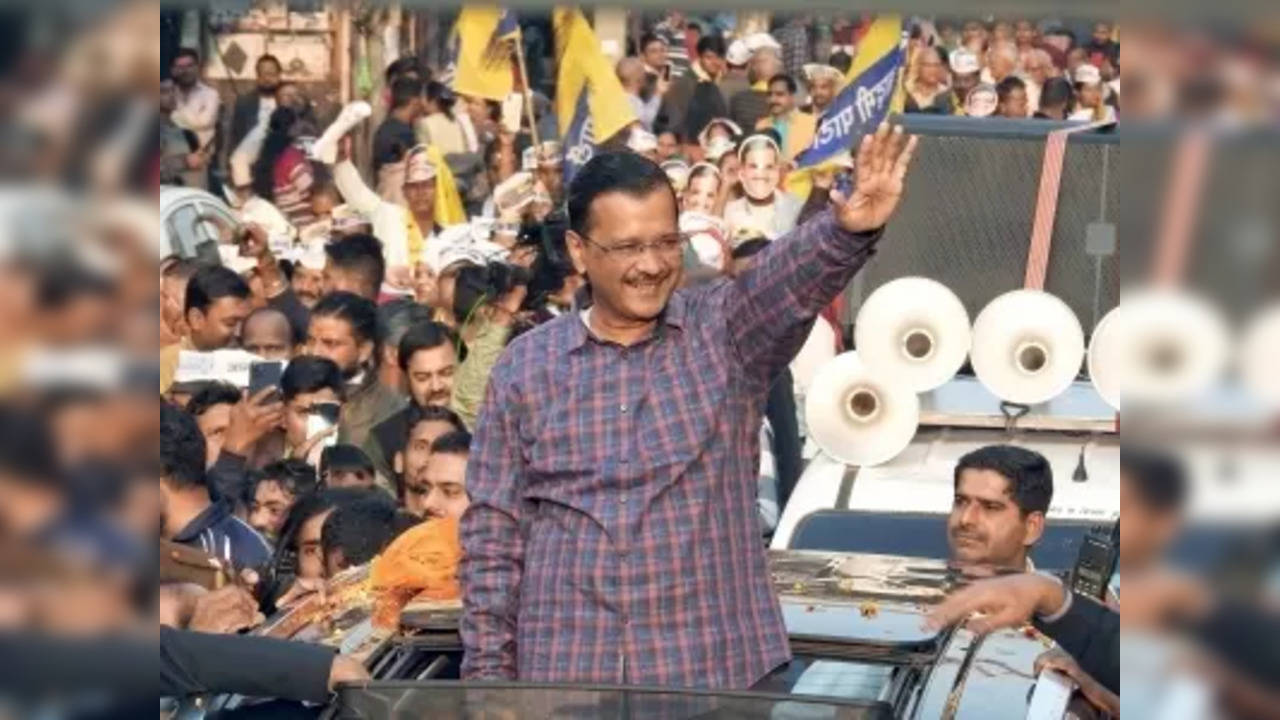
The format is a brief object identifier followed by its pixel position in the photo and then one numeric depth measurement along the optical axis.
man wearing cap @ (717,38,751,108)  17.50
